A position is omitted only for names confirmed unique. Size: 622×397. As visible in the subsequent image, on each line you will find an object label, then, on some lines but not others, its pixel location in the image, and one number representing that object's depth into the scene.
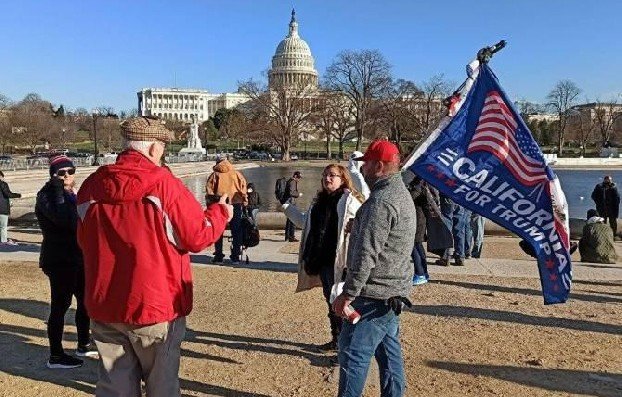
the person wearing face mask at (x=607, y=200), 14.42
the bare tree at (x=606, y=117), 102.75
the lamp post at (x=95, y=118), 52.88
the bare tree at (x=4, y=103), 77.59
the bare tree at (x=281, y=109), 85.62
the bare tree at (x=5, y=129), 71.81
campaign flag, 5.19
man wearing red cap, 3.50
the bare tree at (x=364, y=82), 81.50
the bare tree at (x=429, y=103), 78.88
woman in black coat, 5.05
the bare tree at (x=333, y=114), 86.25
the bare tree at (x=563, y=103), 98.38
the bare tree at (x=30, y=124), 73.88
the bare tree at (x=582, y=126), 104.62
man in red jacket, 3.01
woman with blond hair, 4.99
